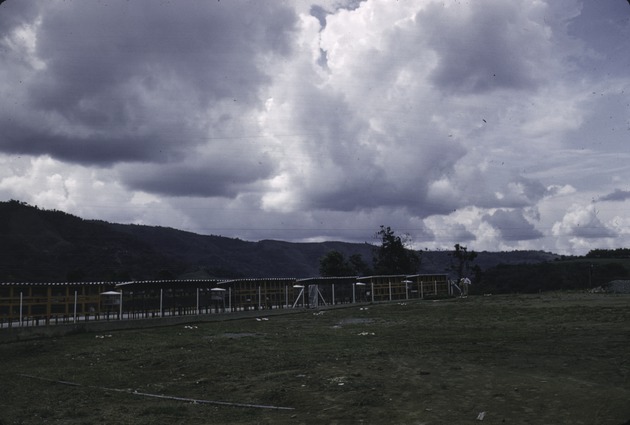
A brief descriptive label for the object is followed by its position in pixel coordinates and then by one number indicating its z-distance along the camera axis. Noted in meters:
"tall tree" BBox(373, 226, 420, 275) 94.69
